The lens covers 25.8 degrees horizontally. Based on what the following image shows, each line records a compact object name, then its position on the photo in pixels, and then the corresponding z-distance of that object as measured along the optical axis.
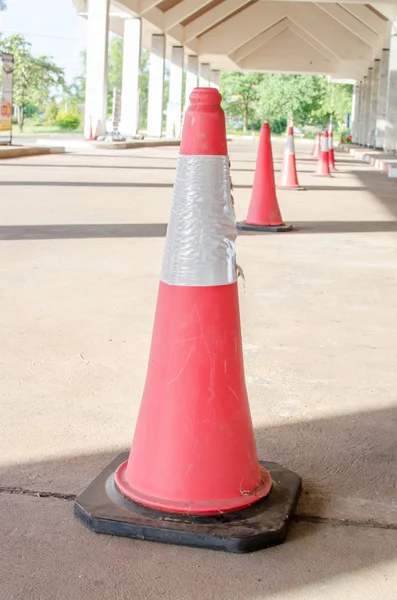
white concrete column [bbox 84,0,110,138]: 28.81
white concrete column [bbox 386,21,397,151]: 28.61
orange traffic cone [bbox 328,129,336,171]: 19.74
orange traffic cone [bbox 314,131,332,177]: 16.16
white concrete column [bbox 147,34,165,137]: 38.38
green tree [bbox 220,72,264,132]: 91.31
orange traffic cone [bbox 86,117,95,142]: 29.70
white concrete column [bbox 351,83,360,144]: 54.49
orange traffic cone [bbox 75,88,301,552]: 2.05
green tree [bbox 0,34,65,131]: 66.19
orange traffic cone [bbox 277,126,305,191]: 11.56
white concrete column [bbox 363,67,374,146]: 44.52
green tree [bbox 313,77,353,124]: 80.19
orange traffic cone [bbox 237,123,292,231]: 7.42
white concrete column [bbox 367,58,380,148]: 40.81
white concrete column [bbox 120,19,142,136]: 33.81
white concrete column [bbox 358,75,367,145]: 47.62
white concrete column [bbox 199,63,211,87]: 56.62
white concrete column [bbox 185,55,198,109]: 50.06
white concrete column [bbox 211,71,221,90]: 61.69
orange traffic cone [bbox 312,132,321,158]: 25.09
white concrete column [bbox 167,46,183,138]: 43.25
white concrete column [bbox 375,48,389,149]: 33.88
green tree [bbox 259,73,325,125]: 85.19
